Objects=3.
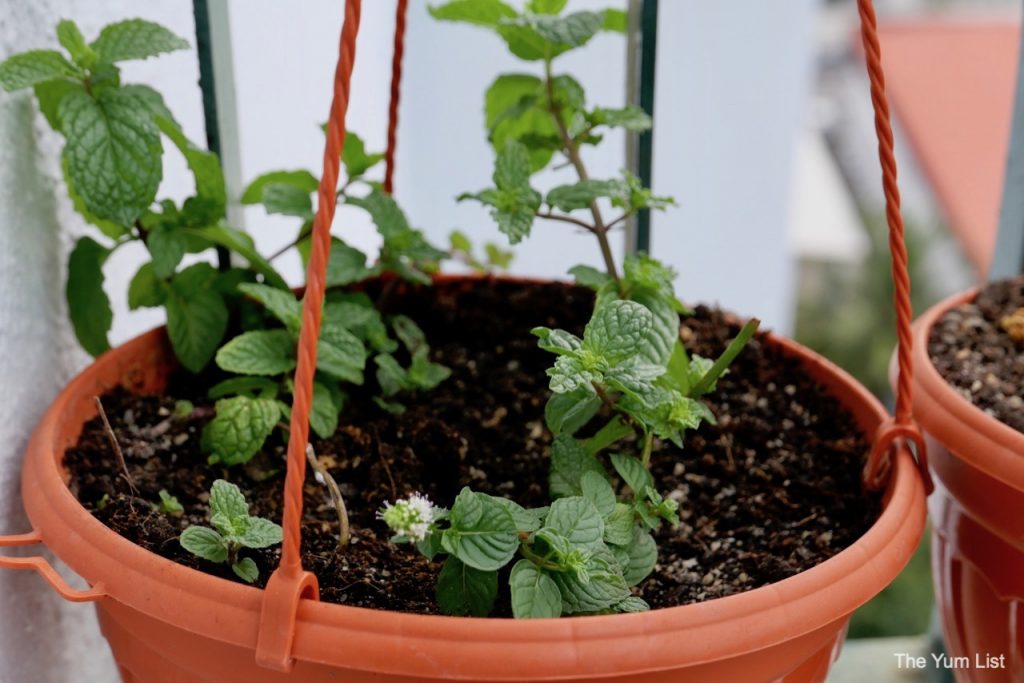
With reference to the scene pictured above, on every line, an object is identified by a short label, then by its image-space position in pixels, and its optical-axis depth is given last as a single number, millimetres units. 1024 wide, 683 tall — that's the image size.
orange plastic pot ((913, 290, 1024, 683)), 812
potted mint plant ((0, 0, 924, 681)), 638
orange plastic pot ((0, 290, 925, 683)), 597
